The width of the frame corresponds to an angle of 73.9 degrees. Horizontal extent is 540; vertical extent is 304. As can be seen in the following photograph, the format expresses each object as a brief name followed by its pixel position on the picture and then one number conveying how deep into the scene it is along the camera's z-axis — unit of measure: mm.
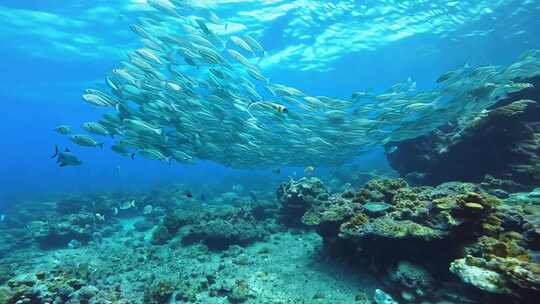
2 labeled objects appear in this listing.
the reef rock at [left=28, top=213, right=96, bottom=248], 15570
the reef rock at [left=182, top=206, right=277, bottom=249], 11133
